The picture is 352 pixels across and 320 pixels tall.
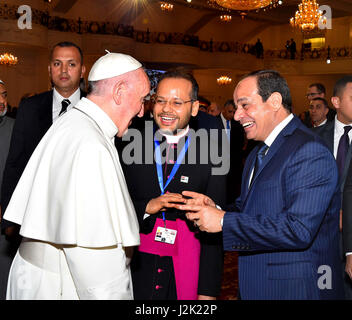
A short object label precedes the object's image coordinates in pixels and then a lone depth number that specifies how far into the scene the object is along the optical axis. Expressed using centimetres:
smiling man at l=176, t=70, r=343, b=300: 222
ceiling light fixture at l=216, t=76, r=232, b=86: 2778
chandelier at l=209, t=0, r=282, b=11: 1218
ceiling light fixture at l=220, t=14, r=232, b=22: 2455
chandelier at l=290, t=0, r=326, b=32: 1471
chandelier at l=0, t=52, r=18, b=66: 1830
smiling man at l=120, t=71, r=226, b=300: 278
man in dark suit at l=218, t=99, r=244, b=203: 837
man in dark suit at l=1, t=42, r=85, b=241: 370
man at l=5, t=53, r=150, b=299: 183
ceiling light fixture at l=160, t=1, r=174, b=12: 2346
